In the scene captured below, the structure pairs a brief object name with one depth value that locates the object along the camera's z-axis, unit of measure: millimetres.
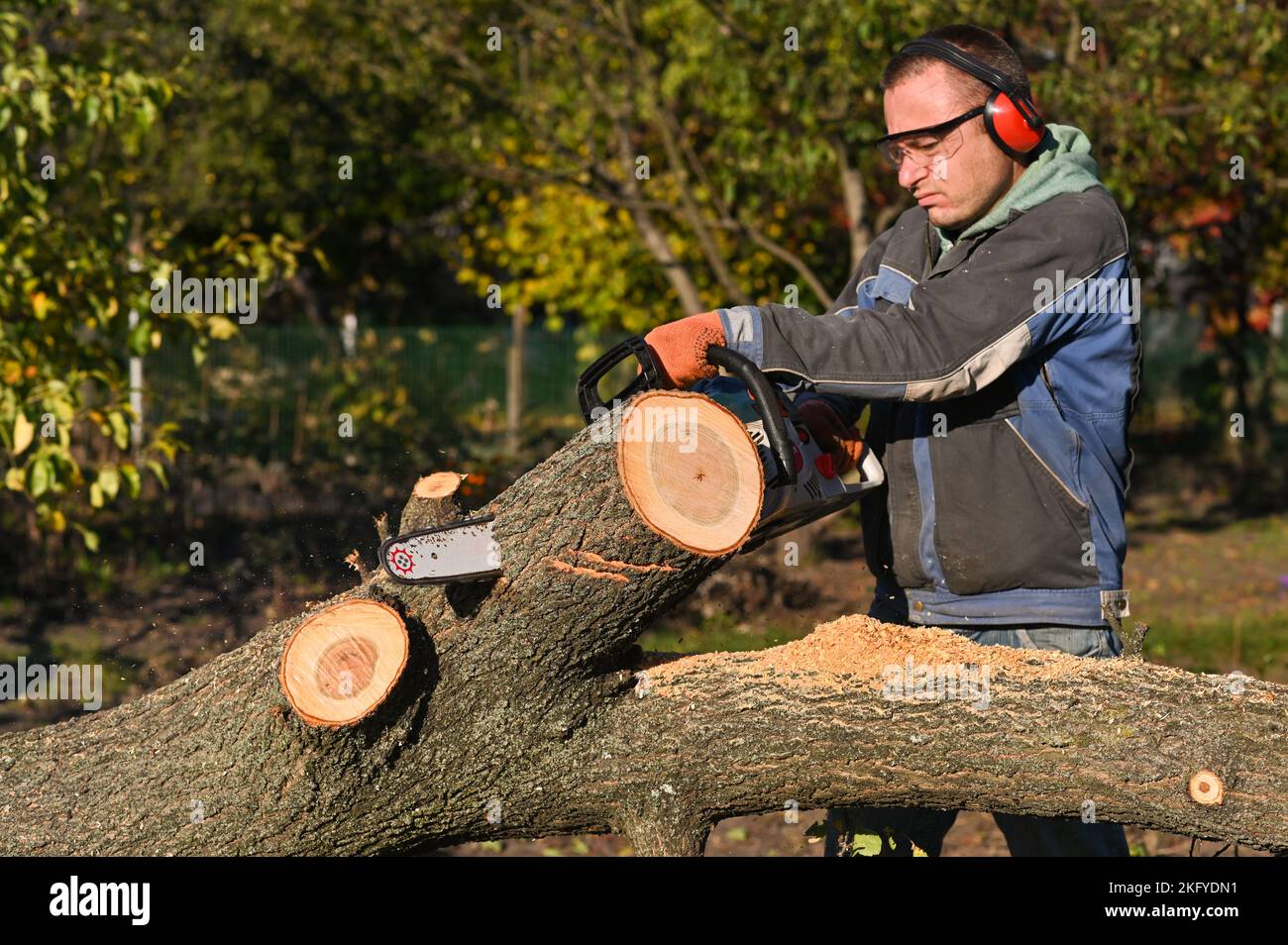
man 5074
